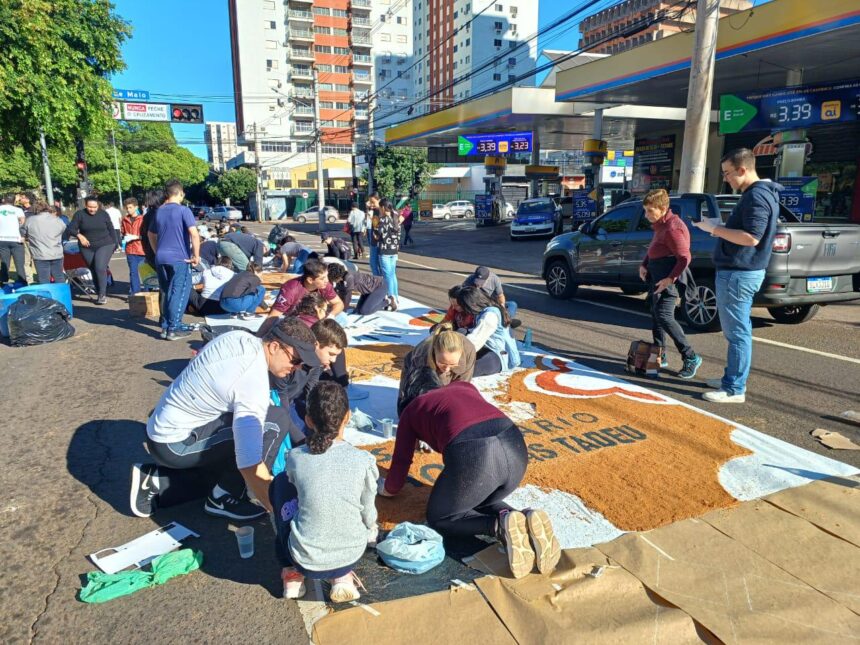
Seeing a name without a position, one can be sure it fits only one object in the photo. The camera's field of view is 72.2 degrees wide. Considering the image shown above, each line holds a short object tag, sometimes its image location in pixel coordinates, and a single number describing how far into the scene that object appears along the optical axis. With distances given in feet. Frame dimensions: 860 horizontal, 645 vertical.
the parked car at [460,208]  154.61
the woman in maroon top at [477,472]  9.10
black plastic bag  24.13
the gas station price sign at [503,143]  93.40
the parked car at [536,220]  80.02
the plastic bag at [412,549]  9.43
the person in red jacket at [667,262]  18.69
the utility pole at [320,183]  118.00
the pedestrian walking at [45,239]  30.02
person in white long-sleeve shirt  10.05
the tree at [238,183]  208.85
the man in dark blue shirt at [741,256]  15.89
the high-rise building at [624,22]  264.89
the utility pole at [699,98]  33.40
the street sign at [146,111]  96.43
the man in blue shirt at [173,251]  24.08
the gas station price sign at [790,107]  42.52
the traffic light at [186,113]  100.63
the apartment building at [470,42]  290.56
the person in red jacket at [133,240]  32.53
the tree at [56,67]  33.78
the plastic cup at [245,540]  9.97
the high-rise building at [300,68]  250.16
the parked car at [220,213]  127.50
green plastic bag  9.04
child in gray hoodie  8.50
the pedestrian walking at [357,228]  58.95
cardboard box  29.58
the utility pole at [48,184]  56.93
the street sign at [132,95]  97.52
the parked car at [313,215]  153.48
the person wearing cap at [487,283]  20.27
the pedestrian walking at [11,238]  33.65
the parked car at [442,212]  153.58
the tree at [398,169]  176.96
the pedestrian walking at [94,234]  31.45
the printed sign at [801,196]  45.09
